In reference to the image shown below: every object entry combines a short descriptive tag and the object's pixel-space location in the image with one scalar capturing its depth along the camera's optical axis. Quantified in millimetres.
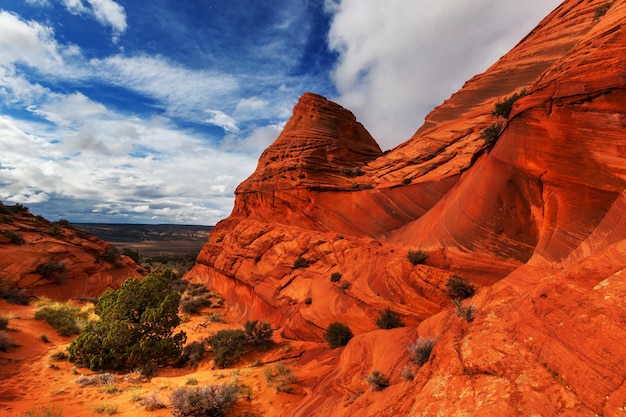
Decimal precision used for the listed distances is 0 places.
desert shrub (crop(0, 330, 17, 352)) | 11367
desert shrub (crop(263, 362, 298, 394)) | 9383
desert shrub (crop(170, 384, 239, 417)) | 7066
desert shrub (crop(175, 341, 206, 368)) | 13133
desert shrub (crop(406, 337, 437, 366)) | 6543
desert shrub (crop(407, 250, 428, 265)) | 12648
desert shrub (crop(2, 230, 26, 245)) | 23281
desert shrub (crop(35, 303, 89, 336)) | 15667
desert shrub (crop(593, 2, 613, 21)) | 13711
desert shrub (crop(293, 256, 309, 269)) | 19419
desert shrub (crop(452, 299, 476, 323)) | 6341
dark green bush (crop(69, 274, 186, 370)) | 11594
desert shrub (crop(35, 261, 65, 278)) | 23078
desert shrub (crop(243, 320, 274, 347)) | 14347
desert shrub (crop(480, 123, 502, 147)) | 12444
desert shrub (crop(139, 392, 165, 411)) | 7652
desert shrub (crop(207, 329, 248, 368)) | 12798
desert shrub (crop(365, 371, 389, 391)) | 6492
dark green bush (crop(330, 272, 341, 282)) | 16047
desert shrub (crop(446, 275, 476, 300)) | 10727
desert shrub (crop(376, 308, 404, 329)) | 11695
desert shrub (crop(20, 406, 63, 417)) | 6591
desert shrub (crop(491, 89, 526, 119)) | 14169
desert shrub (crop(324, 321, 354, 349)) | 12648
